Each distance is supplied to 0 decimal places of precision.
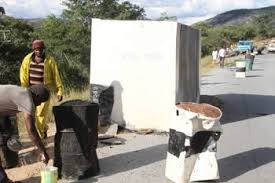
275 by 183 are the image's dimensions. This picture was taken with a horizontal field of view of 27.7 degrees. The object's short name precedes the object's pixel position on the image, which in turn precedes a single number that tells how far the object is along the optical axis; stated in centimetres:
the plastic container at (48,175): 631
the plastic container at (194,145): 714
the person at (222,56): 3988
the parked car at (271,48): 7331
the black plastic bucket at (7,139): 763
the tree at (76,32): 2567
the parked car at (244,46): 6909
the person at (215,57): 4497
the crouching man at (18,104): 652
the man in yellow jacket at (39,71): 923
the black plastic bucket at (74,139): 741
